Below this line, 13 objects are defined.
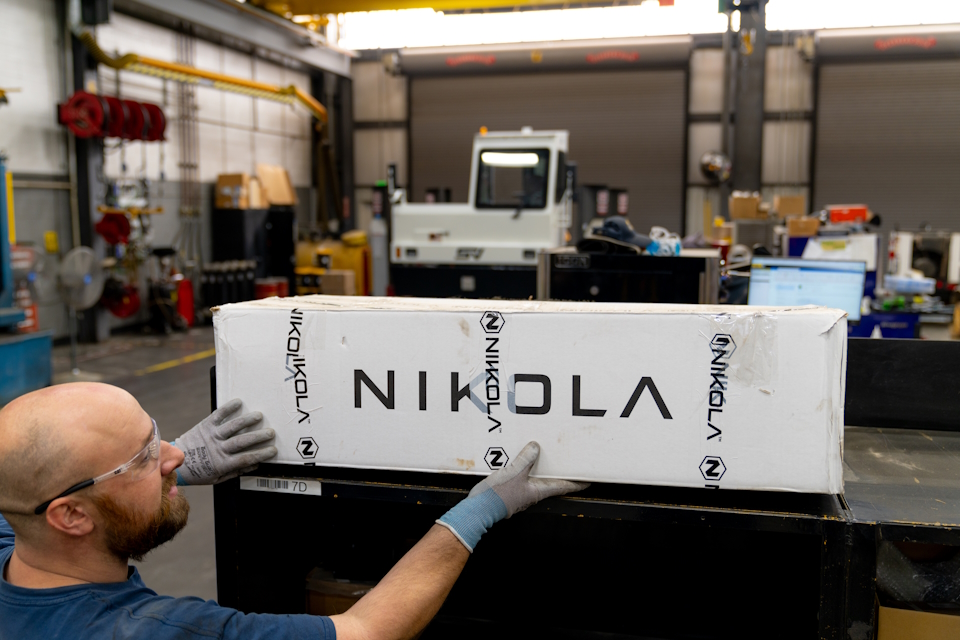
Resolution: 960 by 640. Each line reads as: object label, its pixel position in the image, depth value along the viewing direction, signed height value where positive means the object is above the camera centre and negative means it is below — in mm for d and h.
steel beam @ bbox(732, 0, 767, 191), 11156 +1894
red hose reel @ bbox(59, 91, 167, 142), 7348 +1294
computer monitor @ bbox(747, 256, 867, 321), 3875 -163
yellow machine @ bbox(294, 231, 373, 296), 9578 -194
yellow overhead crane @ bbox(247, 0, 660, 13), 8281 +2747
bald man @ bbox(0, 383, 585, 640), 1051 -441
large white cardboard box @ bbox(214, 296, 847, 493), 1216 -238
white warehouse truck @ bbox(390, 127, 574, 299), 6160 +162
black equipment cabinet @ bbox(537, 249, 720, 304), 2850 -109
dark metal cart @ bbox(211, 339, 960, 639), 1369 -754
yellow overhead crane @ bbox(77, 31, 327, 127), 7699 +1995
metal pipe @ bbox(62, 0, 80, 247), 7480 +1591
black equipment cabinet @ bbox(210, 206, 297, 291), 9844 +124
